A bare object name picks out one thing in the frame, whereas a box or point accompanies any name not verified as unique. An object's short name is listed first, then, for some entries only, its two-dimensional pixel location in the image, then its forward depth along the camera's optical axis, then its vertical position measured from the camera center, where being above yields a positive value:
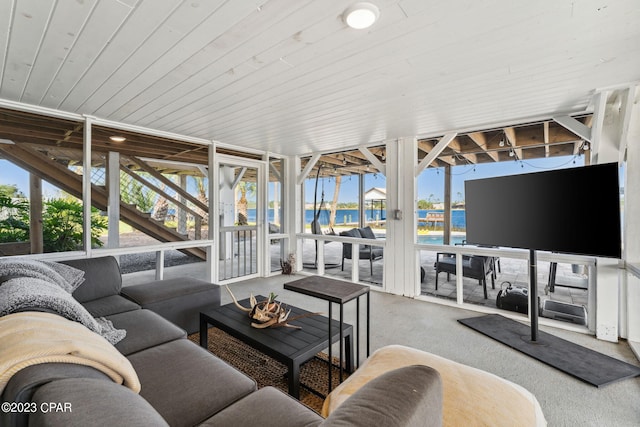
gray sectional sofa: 0.70 -0.76
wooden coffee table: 1.76 -0.84
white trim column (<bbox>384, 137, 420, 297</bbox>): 4.20 -0.08
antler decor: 2.14 -0.76
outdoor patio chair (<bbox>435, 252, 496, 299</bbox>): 4.08 -0.76
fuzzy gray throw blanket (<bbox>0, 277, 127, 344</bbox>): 1.23 -0.39
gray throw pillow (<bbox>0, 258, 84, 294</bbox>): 1.91 -0.42
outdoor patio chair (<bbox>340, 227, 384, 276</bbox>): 5.42 -0.65
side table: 1.89 -0.52
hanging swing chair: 5.69 -0.03
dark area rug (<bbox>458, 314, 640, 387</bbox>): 2.21 -1.20
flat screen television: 2.18 +0.04
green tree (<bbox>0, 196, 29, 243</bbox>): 3.07 -0.06
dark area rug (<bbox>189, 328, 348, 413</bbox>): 2.02 -1.22
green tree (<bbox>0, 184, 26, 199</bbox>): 3.06 +0.24
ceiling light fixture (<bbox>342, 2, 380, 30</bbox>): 1.46 +1.03
